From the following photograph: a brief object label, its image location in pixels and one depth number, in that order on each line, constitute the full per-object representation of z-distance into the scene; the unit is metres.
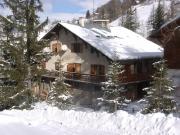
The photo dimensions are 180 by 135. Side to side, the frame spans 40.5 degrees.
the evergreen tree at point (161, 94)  15.79
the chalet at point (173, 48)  19.02
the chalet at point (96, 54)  26.75
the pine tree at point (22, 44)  18.89
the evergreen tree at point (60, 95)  20.41
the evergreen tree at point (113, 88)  19.33
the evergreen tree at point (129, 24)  57.24
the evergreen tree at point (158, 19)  55.50
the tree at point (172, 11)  69.96
